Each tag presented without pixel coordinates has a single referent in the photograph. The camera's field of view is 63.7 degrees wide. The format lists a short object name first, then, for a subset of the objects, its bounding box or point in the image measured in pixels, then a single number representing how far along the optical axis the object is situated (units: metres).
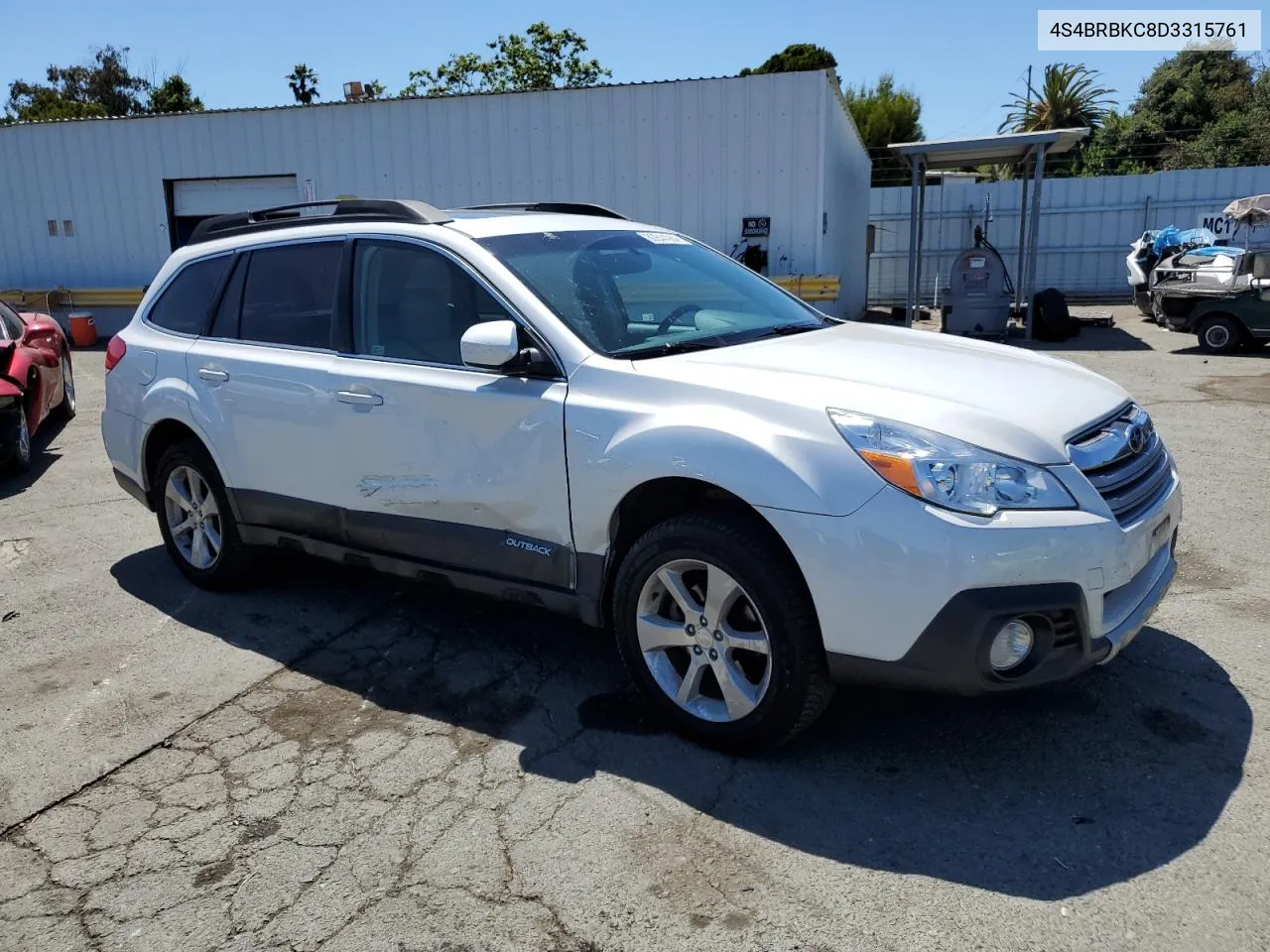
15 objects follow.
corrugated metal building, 15.57
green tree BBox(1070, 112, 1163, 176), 42.19
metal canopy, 15.50
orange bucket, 18.70
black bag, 15.98
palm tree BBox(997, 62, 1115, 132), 50.38
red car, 7.79
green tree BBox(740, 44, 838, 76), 44.09
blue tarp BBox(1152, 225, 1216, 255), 17.50
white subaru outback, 2.98
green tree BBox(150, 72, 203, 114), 49.16
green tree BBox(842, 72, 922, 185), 42.84
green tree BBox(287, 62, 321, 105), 63.22
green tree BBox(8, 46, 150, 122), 55.06
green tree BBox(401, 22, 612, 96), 47.69
